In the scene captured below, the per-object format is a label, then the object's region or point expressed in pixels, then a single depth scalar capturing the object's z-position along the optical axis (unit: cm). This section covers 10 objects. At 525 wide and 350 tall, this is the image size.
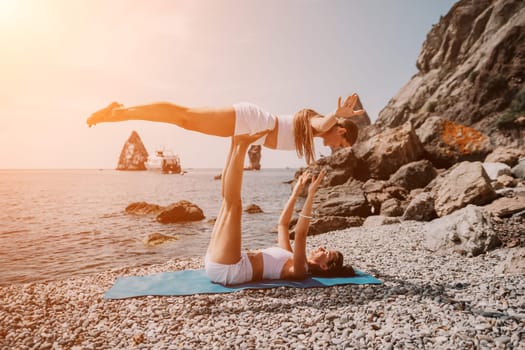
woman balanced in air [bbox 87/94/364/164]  462
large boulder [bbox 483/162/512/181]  1492
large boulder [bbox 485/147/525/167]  1741
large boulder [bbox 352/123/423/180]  1955
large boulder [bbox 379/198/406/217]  1373
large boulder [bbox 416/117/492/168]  1938
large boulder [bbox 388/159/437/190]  1730
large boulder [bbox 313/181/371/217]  1485
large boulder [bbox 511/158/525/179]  1502
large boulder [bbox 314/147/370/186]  2067
